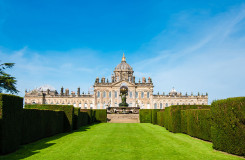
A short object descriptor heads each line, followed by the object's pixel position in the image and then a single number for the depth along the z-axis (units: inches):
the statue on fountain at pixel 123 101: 1662.3
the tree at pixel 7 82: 1232.8
